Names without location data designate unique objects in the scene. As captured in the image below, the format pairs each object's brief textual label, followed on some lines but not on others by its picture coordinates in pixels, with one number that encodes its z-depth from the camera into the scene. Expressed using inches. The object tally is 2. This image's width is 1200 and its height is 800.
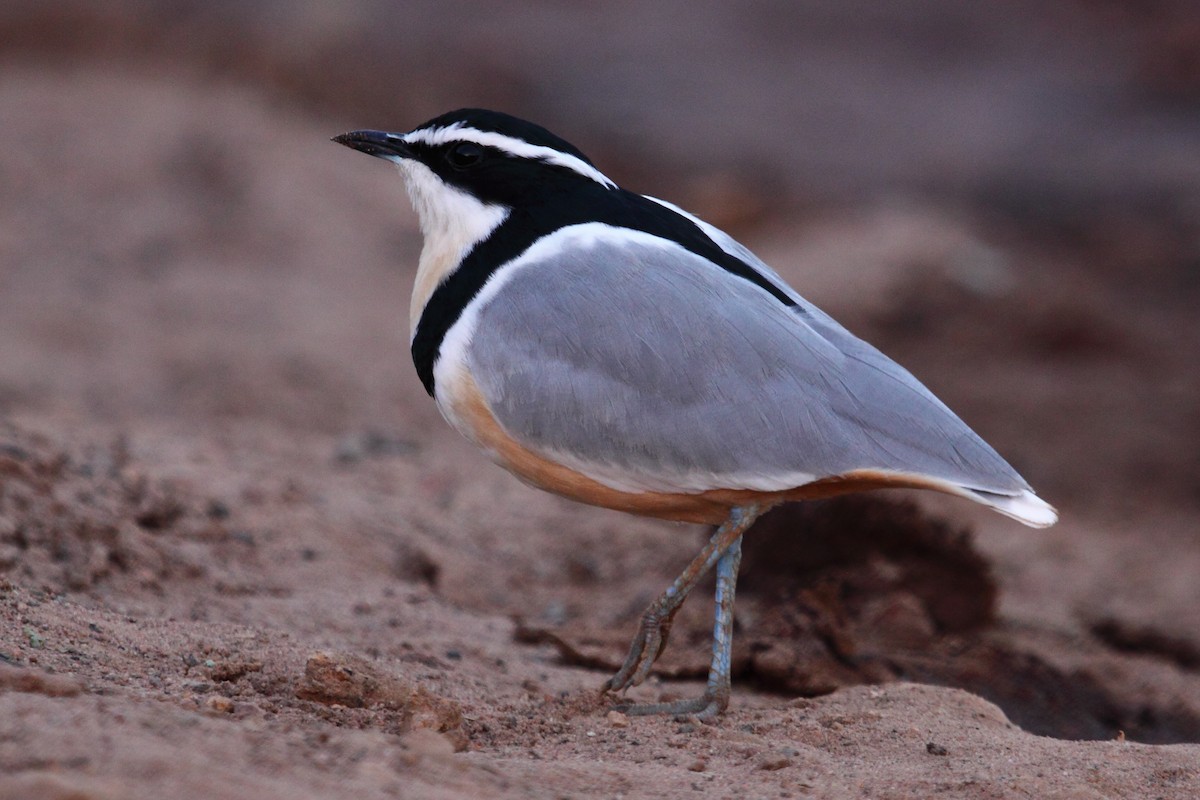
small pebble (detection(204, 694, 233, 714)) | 281.7
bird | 334.0
